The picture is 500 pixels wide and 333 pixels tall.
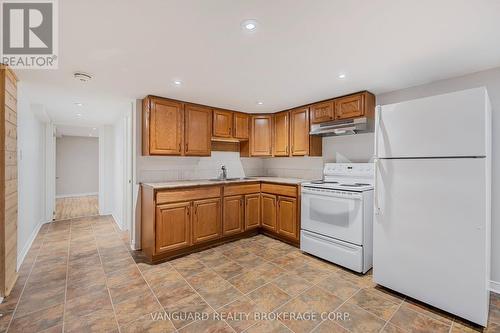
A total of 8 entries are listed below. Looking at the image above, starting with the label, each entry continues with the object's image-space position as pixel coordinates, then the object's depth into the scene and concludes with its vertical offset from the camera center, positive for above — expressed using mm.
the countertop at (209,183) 2959 -275
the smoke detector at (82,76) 2356 +917
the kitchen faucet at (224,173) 4078 -161
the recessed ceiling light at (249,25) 1532 +950
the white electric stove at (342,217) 2607 -651
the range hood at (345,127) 2925 +507
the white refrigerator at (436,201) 1725 -307
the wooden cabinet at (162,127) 3129 +522
